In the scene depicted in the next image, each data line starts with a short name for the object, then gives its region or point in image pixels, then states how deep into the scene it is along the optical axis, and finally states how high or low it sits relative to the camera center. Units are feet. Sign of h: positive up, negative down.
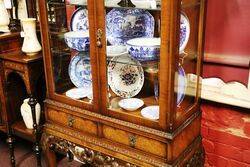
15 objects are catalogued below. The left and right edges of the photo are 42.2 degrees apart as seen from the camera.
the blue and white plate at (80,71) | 5.47 -1.12
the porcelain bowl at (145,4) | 4.39 +0.00
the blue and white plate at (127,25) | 4.81 -0.31
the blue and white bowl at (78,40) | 5.20 -0.55
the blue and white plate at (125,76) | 4.97 -1.11
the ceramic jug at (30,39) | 6.42 -0.62
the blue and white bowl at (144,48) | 4.39 -0.60
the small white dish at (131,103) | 4.92 -1.50
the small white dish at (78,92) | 5.41 -1.44
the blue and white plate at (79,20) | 5.21 -0.24
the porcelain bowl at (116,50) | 4.83 -0.67
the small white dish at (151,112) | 4.60 -1.54
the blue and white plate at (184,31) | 4.28 -0.37
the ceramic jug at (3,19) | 6.88 -0.24
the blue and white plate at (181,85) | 4.55 -1.15
